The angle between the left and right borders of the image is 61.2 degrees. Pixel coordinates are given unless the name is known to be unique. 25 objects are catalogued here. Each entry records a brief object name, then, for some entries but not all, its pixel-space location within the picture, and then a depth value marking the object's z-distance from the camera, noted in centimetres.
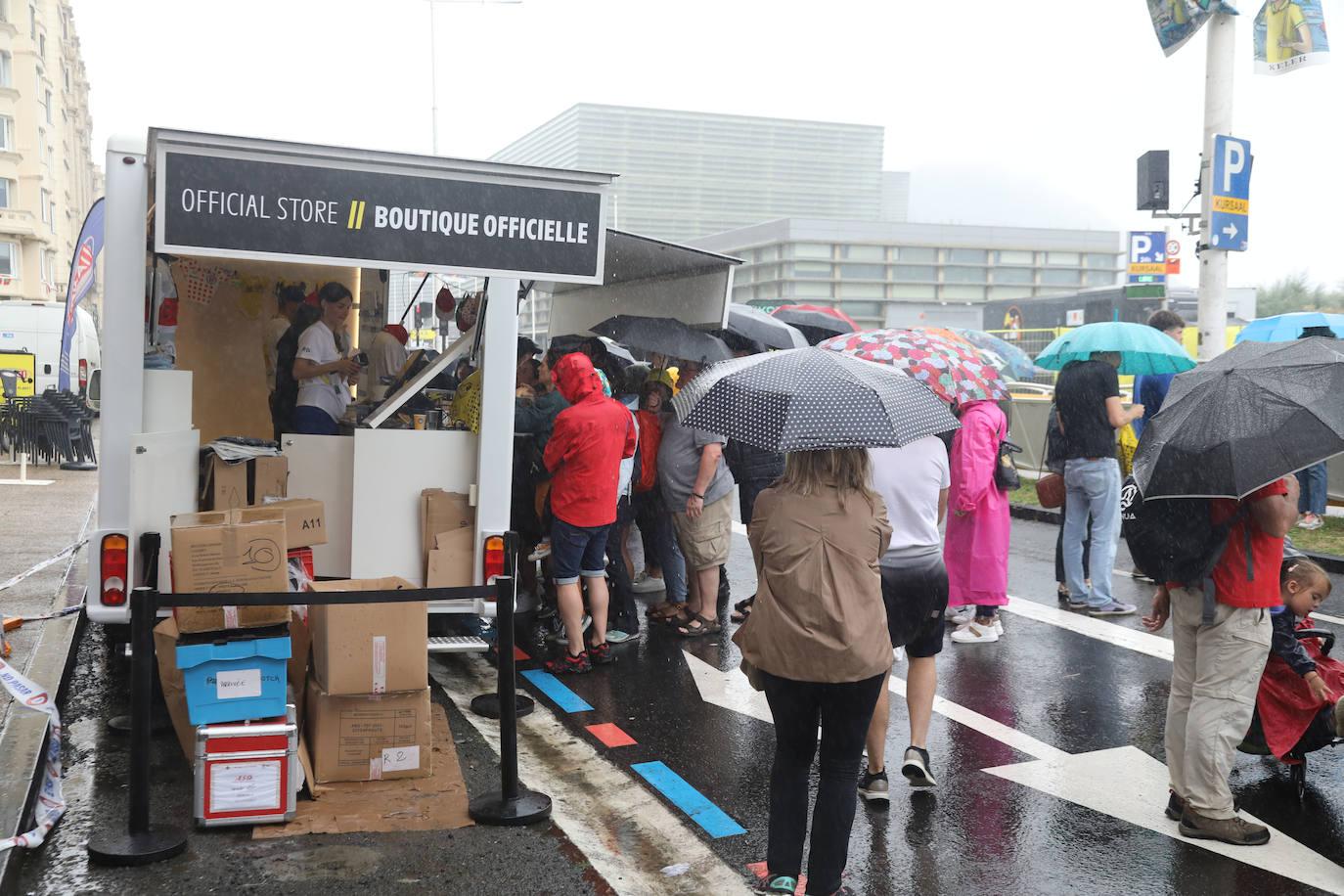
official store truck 405
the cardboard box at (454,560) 602
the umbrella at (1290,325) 1079
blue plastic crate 433
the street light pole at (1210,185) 1178
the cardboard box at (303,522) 563
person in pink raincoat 704
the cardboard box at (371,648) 457
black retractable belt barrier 392
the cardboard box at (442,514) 604
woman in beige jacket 342
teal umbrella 812
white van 2314
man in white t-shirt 448
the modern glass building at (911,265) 9781
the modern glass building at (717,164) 13100
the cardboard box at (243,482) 591
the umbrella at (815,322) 1143
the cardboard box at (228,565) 446
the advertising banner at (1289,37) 1181
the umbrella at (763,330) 925
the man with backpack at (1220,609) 421
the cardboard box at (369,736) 466
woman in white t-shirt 732
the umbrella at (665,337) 805
